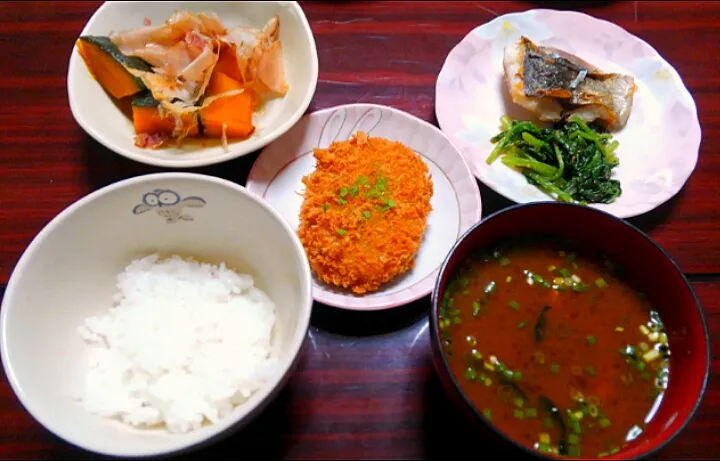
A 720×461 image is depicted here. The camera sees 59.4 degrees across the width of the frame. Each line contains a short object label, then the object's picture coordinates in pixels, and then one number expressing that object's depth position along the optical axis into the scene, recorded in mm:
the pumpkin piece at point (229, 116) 377
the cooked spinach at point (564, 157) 392
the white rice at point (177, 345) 285
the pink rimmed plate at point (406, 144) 370
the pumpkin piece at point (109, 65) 380
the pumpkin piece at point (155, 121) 375
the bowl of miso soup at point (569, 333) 273
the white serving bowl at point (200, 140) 362
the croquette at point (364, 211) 349
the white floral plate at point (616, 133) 390
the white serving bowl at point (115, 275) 258
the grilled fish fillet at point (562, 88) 411
